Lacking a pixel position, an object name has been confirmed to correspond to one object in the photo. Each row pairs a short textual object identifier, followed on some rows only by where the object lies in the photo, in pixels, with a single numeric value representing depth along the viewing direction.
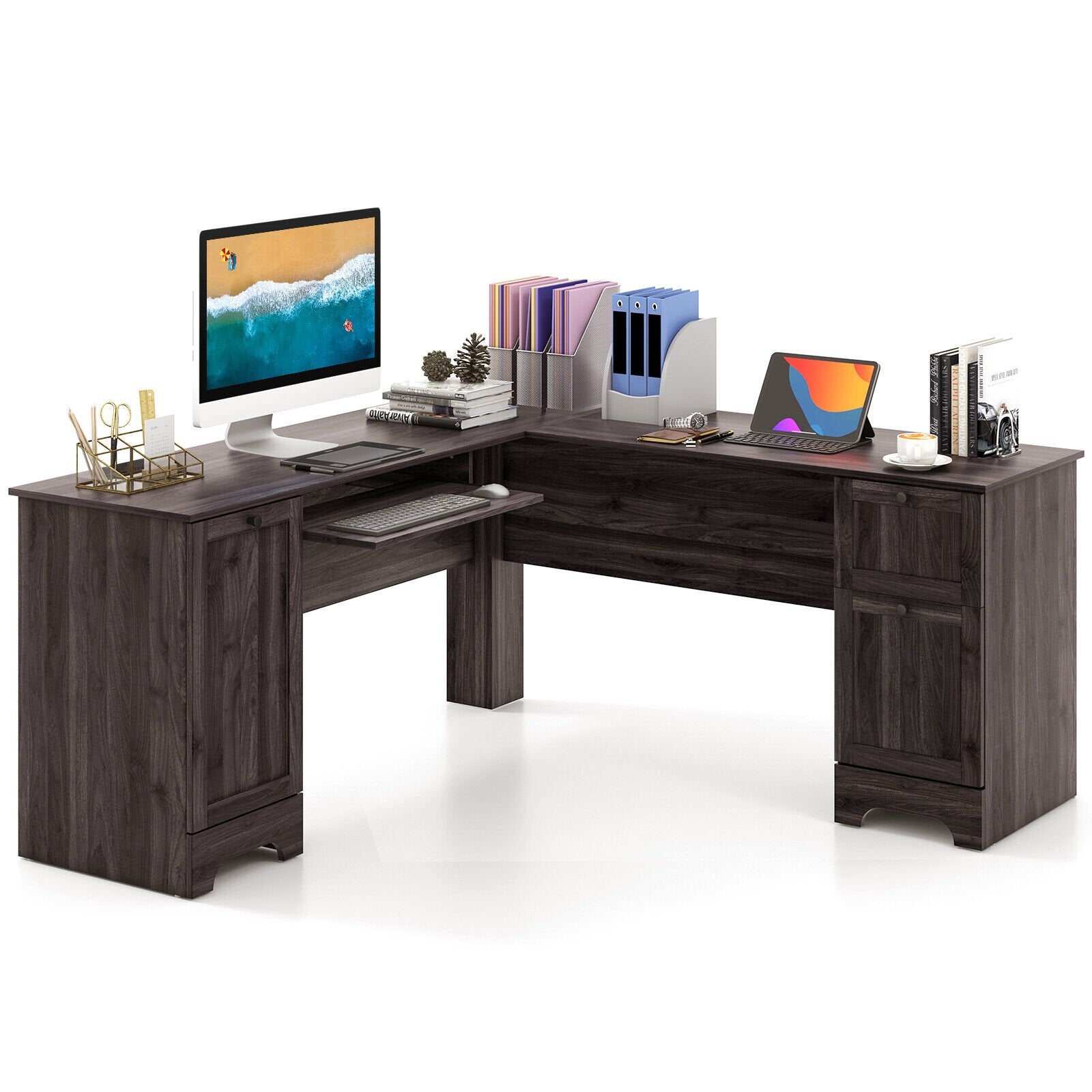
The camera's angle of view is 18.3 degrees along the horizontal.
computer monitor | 8.43
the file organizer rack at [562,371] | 9.89
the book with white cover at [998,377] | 8.54
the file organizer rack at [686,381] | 9.54
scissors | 8.13
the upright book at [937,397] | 8.62
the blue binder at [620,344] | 9.64
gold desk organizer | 7.98
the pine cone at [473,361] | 9.62
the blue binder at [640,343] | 9.57
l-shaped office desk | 7.82
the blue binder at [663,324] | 9.52
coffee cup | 8.34
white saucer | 8.31
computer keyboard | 8.42
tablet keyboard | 8.89
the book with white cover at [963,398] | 8.54
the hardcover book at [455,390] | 9.46
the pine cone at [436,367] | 9.61
